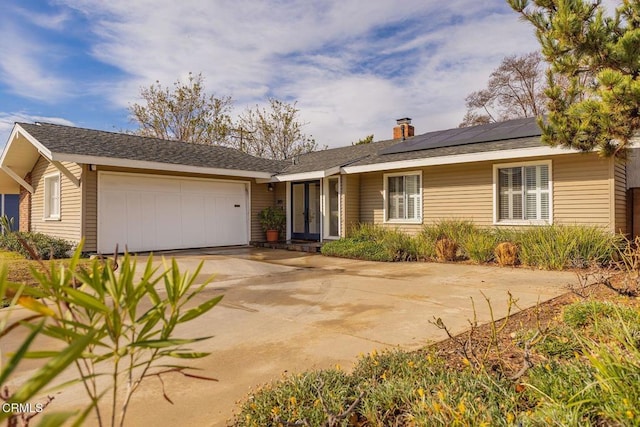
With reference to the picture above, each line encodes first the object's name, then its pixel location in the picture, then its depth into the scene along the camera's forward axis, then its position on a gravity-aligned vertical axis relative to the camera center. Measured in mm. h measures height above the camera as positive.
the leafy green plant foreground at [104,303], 937 -227
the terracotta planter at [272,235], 14453 -598
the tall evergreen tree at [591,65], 4391 +1915
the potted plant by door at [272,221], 14492 -72
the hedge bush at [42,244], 10672 -750
